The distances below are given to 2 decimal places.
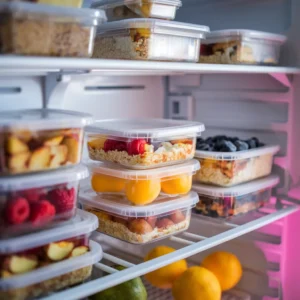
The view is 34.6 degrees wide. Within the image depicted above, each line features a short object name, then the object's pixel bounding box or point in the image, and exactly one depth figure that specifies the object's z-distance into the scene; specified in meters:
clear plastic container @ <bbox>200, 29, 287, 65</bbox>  1.31
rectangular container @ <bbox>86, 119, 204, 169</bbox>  1.11
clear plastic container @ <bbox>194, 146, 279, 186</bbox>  1.32
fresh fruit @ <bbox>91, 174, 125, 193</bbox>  1.17
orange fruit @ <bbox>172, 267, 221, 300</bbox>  1.20
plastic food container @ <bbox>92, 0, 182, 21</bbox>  1.12
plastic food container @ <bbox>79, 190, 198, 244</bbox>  1.12
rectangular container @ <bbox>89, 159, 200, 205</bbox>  1.12
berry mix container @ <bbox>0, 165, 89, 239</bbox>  0.85
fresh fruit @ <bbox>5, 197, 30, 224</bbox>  0.85
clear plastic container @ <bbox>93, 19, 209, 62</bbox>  1.09
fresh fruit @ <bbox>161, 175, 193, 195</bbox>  1.19
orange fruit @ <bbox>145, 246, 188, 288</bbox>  1.33
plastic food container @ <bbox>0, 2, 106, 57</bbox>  0.79
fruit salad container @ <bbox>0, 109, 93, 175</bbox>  0.84
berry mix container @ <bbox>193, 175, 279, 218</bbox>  1.31
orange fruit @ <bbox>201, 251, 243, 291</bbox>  1.36
